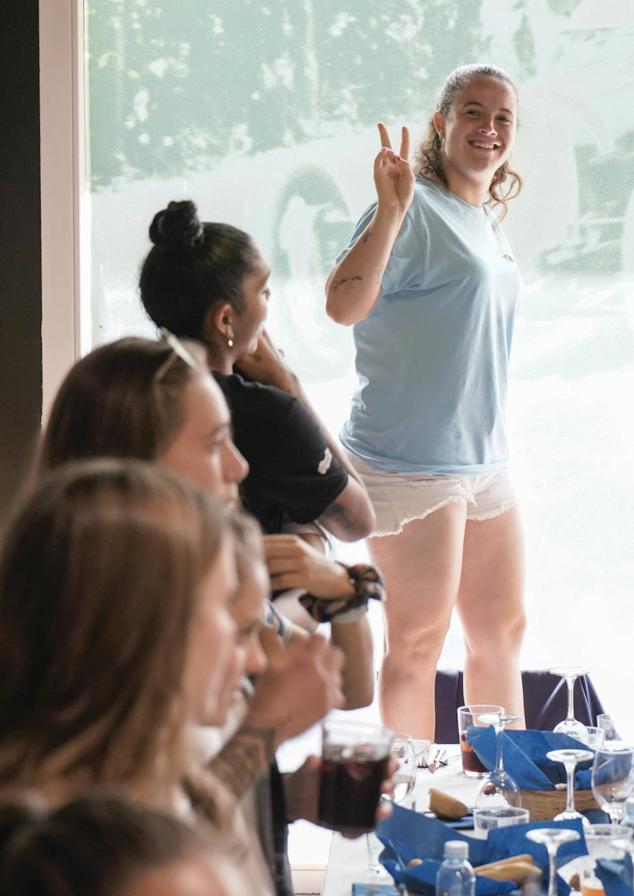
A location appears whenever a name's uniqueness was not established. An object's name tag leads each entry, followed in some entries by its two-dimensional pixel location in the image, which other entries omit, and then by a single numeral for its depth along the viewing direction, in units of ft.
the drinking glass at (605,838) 9.90
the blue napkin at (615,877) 9.67
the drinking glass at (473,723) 11.82
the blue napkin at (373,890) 10.14
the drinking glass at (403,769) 10.89
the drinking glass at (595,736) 11.55
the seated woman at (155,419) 9.97
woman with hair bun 12.02
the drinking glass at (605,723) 11.93
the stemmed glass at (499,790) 10.99
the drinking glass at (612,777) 10.59
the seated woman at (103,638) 7.82
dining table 10.33
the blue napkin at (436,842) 10.11
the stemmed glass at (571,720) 11.77
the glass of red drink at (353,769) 9.49
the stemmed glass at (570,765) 10.90
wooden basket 11.01
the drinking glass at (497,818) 10.32
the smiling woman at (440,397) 14.57
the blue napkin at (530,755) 11.10
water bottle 9.65
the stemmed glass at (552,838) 9.90
